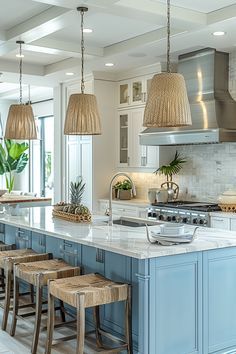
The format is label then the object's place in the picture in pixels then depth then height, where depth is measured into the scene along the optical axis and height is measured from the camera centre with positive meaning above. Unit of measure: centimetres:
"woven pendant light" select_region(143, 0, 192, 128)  332 +46
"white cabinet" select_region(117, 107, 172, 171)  689 +31
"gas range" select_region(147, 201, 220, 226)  564 -53
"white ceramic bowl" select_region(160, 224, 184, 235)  338 -43
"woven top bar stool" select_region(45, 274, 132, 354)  317 -87
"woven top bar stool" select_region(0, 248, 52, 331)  423 -84
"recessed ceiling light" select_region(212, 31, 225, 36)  510 +147
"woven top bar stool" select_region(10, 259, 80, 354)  371 -84
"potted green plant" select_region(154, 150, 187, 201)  670 -3
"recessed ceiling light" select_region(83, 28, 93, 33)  556 +163
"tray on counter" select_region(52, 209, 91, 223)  462 -48
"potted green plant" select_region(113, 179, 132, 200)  734 -34
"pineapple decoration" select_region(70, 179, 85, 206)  464 -26
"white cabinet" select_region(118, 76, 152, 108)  694 +118
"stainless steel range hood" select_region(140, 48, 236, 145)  578 +85
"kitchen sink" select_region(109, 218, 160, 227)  476 -54
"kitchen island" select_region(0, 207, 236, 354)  321 -83
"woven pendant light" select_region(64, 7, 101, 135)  420 +46
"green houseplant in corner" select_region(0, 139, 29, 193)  1090 +24
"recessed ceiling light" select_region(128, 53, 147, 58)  617 +149
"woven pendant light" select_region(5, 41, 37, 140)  514 +48
